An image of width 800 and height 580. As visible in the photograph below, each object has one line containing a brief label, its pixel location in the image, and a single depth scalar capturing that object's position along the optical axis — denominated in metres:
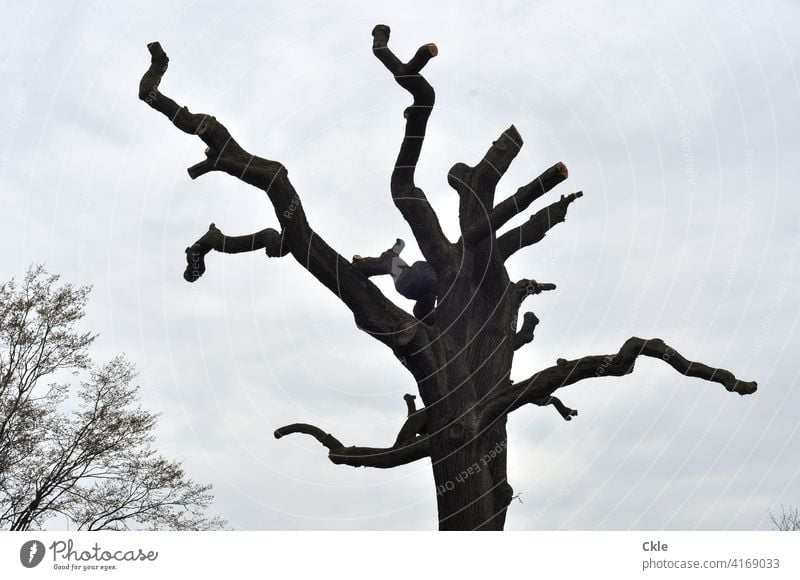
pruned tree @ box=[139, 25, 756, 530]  8.27
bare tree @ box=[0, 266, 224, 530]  15.21
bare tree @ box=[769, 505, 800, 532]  21.62
